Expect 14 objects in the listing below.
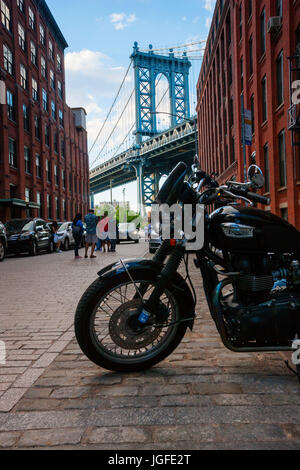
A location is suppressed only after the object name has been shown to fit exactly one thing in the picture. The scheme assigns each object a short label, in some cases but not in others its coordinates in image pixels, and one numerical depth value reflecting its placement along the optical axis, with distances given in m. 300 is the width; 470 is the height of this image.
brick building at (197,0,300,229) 16.17
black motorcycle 2.79
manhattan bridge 54.88
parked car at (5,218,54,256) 17.16
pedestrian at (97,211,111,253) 18.76
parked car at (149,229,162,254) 16.10
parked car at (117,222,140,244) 30.11
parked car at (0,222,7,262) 14.66
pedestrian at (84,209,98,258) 14.95
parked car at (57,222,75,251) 21.98
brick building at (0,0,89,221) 26.95
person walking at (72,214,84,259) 15.61
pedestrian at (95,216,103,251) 20.87
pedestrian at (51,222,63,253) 21.12
